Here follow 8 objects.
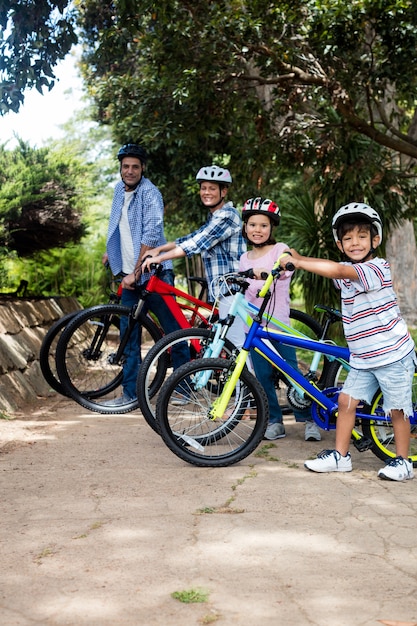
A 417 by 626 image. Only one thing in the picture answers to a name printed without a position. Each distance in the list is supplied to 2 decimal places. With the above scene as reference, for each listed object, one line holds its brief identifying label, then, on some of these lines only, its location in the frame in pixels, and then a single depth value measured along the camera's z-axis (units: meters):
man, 7.28
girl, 5.98
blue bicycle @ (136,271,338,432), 5.49
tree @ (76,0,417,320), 9.16
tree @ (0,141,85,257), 9.89
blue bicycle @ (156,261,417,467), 5.27
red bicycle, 7.09
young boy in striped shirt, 5.06
